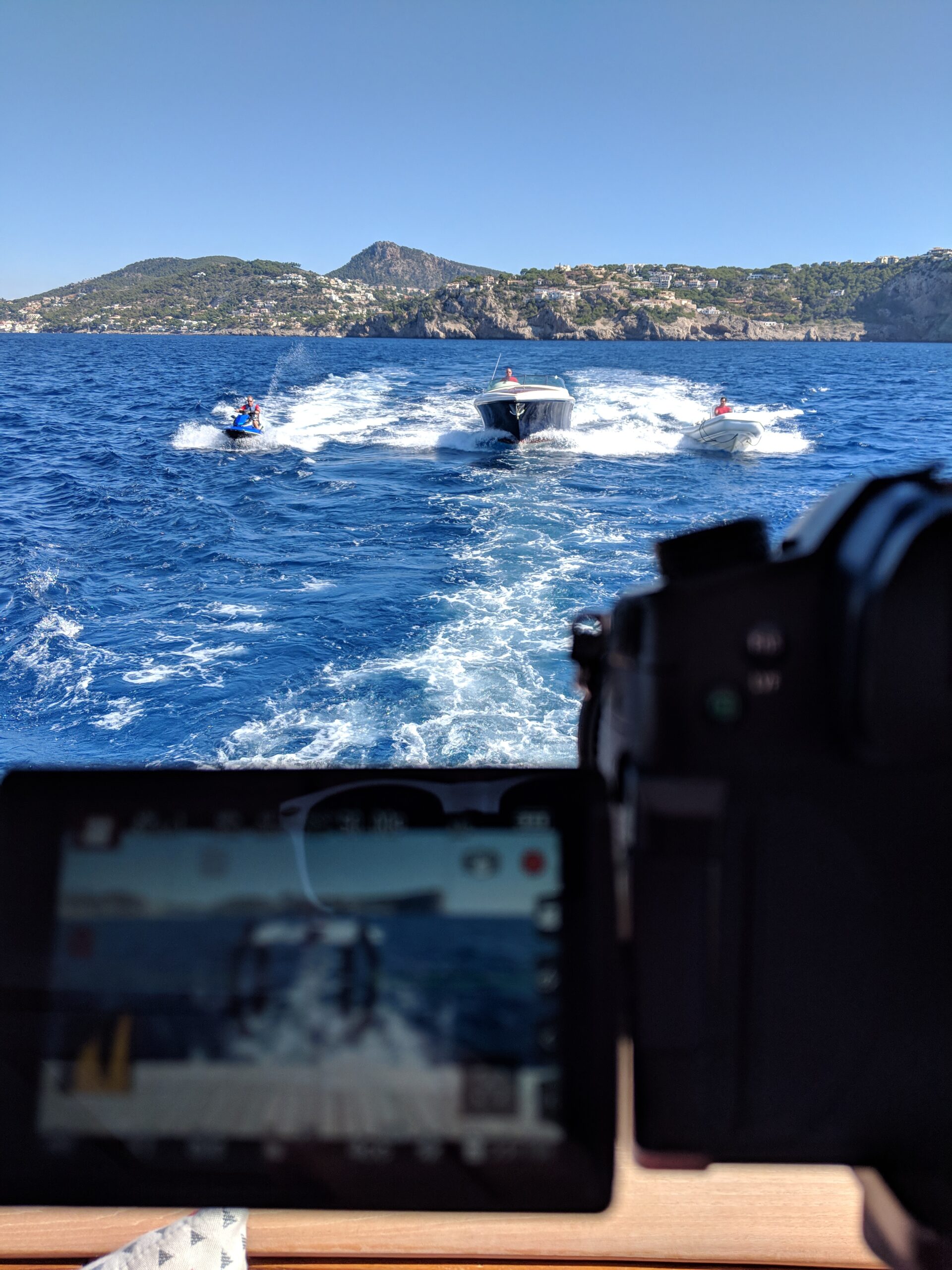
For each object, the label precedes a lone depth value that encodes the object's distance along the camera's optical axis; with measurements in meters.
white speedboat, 20.05
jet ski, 21.27
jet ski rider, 21.55
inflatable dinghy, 19.47
